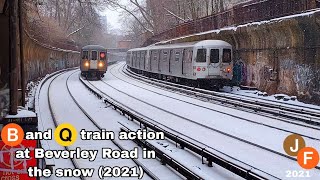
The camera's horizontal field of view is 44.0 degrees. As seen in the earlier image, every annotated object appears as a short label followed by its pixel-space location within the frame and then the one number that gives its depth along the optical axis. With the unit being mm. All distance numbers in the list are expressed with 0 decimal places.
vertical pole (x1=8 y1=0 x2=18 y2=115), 5207
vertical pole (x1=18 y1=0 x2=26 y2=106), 6117
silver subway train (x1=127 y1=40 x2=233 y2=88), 21766
